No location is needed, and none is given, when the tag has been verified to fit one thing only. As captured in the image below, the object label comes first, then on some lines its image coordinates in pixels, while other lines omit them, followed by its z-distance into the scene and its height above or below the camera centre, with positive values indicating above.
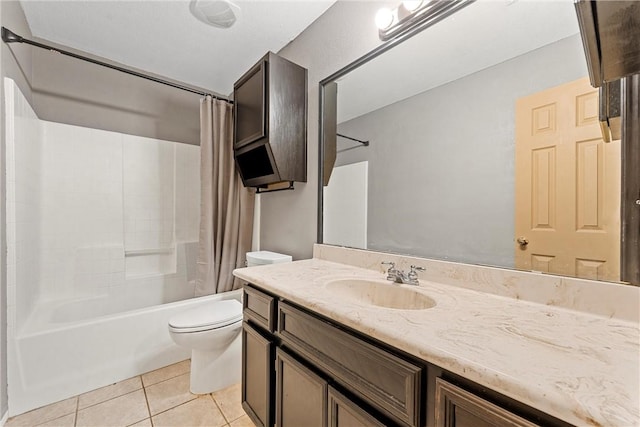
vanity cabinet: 0.55 -0.48
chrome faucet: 1.14 -0.28
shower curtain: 2.24 +0.04
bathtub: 1.50 -0.88
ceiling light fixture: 1.65 +1.28
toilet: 1.59 -0.81
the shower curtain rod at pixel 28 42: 1.46 +0.98
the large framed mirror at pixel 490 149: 0.84 +0.25
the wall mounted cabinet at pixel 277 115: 1.75 +0.65
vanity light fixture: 1.14 +0.89
